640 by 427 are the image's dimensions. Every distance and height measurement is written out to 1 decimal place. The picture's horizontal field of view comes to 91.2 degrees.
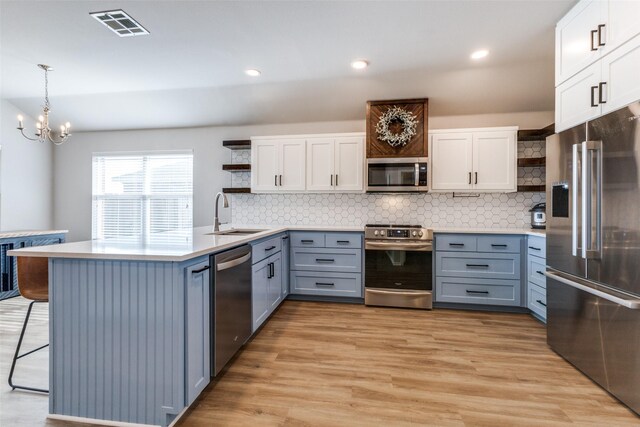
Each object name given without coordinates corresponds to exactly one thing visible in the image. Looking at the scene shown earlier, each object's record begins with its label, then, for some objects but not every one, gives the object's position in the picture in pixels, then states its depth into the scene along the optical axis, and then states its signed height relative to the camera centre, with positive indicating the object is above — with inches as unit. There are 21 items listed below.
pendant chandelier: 136.6 +38.7
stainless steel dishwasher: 76.8 -24.5
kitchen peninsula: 63.4 -24.8
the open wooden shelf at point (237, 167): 173.3 +25.9
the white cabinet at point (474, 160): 146.8 +26.1
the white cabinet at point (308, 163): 160.1 +26.5
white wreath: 150.3 +42.7
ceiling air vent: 99.6 +63.3
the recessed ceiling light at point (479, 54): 118.8 +62.1
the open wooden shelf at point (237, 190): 173.9 +13.1
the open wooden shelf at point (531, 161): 146.4 +25.2
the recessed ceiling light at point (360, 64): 127.3 +62.2
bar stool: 77.7 -17.1
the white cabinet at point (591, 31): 73.2 +48.4
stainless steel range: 141.0 -23.7
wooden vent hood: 150.2 +41.6
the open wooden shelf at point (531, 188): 146.8 +12.6
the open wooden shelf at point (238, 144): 171.6 +38.7
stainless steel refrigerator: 68.8 -8.2
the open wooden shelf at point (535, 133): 143.3 +38.2
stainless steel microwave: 148.7 +19.2
